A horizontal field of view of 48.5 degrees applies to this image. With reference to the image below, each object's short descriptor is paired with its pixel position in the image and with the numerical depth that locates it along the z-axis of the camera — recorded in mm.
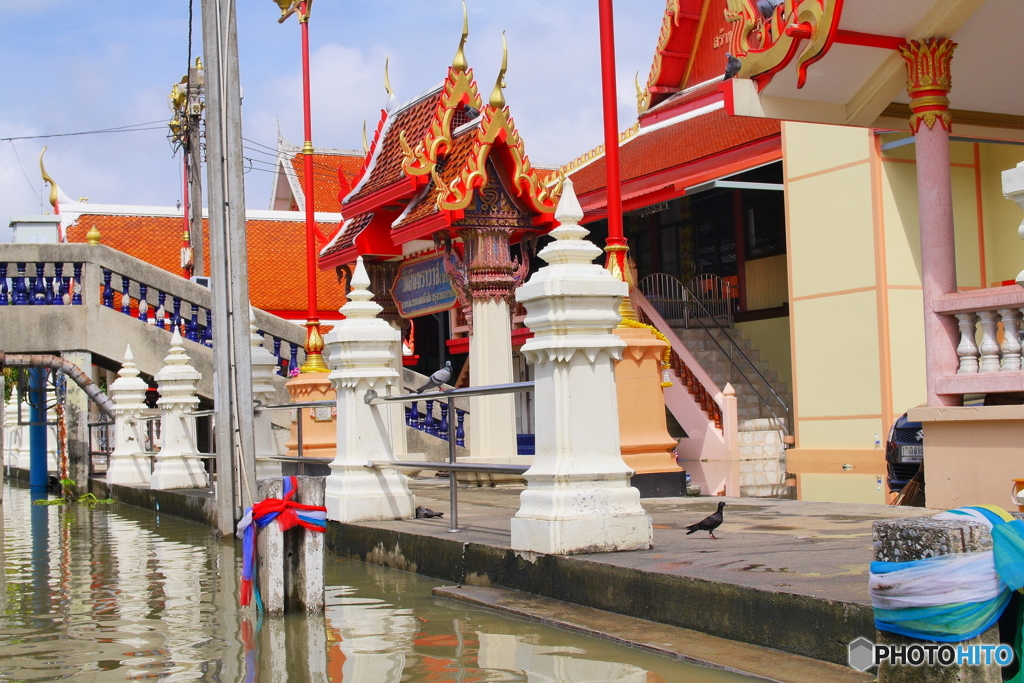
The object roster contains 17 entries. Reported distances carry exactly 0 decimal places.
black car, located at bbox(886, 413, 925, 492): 10578
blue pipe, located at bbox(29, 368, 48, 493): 17859
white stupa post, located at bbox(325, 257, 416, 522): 8391
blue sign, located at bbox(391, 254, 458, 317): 13125
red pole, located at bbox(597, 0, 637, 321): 9680
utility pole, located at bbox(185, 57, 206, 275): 23953
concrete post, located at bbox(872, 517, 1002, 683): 3113
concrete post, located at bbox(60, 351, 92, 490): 15336
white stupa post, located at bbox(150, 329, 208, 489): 13016
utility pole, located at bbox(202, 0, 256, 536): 9336
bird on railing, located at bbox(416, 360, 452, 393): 9211
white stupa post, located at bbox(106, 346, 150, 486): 14602
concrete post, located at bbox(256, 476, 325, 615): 5719
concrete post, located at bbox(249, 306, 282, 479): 12109
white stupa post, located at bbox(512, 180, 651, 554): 5793
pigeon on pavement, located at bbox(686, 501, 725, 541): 6043
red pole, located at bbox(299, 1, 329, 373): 15047
